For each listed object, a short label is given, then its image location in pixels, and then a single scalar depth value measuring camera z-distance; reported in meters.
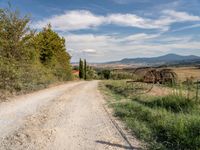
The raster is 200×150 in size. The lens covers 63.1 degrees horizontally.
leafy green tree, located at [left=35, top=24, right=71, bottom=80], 20.14
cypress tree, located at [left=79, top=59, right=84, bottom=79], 41.38
